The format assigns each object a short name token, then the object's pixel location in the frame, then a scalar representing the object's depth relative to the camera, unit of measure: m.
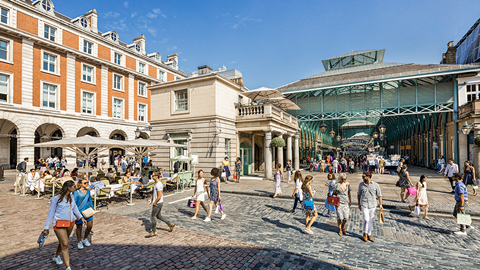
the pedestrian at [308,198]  6.93
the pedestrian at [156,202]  6.59
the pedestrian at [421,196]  8.48
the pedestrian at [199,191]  8.50
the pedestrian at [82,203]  5.36
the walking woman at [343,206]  6.78
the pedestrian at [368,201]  6.38
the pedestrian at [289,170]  16.36
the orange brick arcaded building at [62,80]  23.58
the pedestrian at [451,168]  13.45
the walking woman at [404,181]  10.22
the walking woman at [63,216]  4.50
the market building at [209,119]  17.09
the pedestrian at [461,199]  7.00
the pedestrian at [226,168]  16.95
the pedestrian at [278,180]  11.64
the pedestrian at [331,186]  6.96
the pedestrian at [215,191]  8.25
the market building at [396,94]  20.88
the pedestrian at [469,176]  11.60
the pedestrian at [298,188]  8.91
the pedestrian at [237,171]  16.75
